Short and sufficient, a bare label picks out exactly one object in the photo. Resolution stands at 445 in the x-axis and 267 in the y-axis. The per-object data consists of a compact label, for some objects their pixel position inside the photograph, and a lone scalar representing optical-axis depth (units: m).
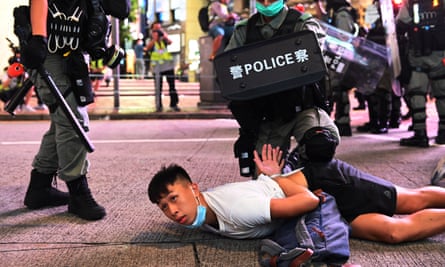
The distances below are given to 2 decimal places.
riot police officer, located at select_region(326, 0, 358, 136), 6.66
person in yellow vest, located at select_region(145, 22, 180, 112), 10.91
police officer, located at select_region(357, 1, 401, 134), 6.97
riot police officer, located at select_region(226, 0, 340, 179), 3.21
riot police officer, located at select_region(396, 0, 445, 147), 5.33
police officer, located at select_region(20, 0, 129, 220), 3.05
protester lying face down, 2.54
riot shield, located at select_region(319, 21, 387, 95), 6.24
